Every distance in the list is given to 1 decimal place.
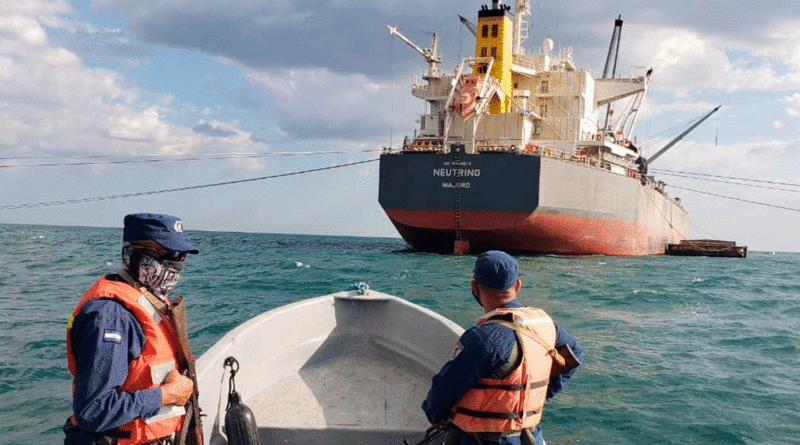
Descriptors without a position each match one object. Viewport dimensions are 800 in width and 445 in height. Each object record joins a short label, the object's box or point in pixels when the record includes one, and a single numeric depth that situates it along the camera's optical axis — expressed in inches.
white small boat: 170.1
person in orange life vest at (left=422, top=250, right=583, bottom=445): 101.7
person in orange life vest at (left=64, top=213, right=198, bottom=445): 87.4
